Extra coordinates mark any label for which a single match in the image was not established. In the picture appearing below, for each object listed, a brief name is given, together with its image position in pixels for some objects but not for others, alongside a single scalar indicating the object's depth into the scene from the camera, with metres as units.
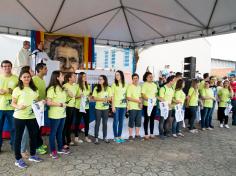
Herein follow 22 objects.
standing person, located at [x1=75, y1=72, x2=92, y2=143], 4.95
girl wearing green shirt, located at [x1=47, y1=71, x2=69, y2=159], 3.96
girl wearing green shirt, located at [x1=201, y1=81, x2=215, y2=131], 6.84
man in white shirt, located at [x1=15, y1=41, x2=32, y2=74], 5.91
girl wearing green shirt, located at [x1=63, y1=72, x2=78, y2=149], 4.51
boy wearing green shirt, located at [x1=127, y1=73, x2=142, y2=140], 5.28
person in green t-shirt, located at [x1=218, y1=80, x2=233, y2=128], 7.37
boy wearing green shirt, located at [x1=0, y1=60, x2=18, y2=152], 4.10
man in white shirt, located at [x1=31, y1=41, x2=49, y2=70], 6.01
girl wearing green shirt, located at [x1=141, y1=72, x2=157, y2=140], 5.47
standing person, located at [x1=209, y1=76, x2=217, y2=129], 7.16
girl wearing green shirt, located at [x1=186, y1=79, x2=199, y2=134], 6.51
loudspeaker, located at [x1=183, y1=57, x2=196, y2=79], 8.73
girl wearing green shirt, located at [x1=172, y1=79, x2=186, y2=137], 5.86
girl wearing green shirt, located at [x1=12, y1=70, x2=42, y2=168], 3.54
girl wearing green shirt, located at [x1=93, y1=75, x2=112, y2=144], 4.98
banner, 9.30
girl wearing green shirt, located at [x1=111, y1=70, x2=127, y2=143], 5.14
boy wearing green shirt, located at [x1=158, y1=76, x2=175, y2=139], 5.58
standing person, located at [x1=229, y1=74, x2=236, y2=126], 8.15
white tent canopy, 6.84
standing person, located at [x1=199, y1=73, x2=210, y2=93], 7.01
